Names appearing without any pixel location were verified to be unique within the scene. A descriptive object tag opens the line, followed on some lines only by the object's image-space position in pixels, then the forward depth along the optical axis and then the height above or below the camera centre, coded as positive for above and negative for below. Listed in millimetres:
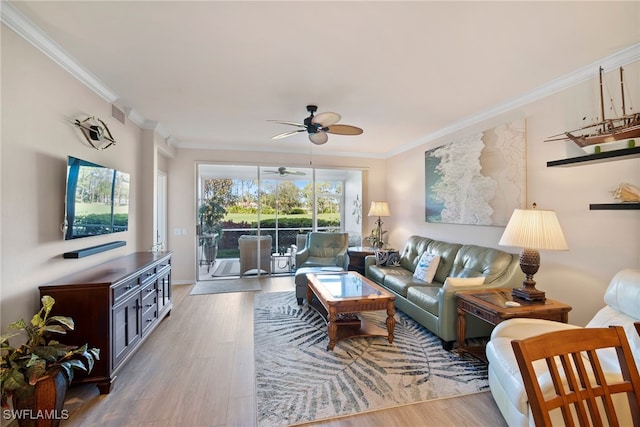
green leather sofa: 2793 -828
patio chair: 5793 -784
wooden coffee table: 2822 -901
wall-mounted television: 2340 +165
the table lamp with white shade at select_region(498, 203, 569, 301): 2293 -196
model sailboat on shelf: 2113 +700
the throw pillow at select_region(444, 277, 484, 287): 2852 -688
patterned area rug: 2045 -1367
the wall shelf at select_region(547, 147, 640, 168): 2092 +471
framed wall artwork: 3189 +503
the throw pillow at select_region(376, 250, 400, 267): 4547 -693
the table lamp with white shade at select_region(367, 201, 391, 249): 5375 +107
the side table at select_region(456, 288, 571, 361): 2268 -779
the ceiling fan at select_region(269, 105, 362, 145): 3028 +1019
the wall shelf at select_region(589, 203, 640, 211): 2083 +66
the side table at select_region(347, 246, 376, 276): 4957 -787
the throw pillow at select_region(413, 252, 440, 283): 3660 -703
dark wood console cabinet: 2086 -742
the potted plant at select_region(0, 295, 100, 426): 1613 -932
